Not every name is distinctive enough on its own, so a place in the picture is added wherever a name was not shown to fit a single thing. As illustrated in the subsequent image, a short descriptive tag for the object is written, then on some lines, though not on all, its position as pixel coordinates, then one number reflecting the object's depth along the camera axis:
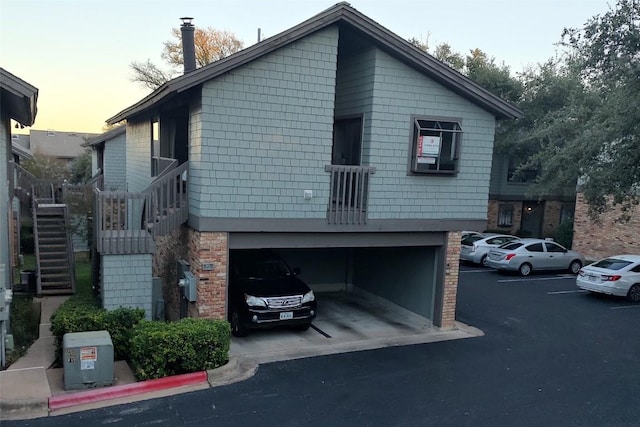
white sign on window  11.70
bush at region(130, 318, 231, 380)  8.58
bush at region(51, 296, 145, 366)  9.18
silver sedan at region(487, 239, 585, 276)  19.94
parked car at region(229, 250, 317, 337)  11.05
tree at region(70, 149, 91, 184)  36.55
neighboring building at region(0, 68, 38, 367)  9.00
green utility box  8.09
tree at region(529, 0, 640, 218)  12.05
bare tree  38.47
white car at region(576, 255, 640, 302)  16.02
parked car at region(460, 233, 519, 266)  21.59
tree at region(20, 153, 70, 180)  26.48
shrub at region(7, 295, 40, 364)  9.90
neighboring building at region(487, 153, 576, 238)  30.41
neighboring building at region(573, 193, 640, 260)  23.06
